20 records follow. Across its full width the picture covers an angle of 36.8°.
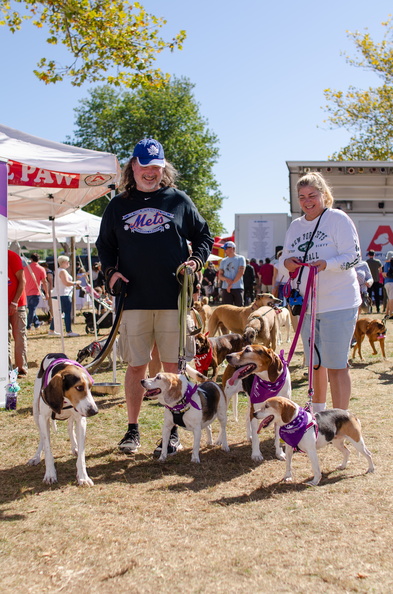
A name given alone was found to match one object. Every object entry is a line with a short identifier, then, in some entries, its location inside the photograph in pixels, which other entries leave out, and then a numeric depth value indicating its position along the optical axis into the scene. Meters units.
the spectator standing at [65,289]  13.14
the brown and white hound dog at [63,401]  3.79
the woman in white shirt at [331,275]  4.19
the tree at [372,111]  24.03
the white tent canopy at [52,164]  5.97
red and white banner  6.14
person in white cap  11.53
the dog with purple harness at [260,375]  4.42
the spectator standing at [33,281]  13.91
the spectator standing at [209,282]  26.30
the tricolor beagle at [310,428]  3.77
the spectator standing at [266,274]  19.11
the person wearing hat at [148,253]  4.39
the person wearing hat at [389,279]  14.21
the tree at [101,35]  10.45
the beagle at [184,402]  4.18
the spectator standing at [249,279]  19.18
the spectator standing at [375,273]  15.75
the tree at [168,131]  42.81
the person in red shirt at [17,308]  7.91
